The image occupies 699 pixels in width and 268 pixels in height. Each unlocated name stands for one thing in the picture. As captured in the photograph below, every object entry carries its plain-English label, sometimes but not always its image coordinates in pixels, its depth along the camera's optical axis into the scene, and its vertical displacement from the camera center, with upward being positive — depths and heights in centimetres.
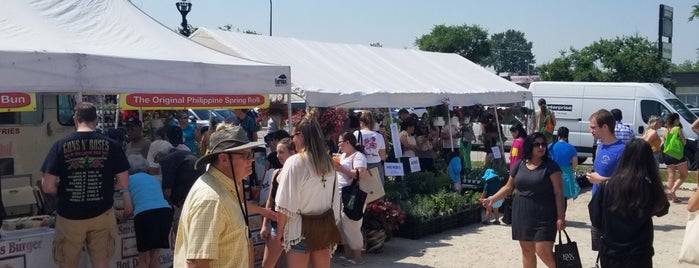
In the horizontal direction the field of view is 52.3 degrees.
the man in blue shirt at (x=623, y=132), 1043 -37
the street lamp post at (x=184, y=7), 2034 +280
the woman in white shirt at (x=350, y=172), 736 -68
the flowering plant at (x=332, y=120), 1291 -27
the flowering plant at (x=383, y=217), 882 -140
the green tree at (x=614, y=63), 3419 +216
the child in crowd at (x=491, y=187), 1115 -127
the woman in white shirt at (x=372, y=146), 932 -53
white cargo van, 1953 +9
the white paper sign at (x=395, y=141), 1154 -57
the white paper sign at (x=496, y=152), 1443 -92
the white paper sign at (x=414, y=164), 1193 -98
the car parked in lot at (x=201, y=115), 2808 -43
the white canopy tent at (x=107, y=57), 639 +46
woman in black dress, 619 -85
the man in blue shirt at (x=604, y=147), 614 -36
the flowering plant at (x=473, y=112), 1652 -13
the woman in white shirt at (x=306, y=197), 534 -69
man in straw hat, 322 -49
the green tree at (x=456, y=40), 6038 +566
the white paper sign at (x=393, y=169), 1079 -96
